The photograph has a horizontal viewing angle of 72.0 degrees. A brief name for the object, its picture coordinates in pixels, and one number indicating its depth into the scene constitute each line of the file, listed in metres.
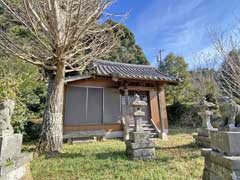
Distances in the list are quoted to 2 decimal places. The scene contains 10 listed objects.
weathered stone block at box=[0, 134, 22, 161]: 2.14
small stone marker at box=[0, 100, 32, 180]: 2.13
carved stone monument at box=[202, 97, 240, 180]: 1.85
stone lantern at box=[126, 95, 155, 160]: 4.32
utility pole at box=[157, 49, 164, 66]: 21.24
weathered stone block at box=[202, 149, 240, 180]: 1.81
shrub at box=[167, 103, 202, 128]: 12.50
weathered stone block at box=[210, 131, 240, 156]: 1.91
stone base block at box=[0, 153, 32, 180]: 2.10
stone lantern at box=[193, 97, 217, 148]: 5.47
